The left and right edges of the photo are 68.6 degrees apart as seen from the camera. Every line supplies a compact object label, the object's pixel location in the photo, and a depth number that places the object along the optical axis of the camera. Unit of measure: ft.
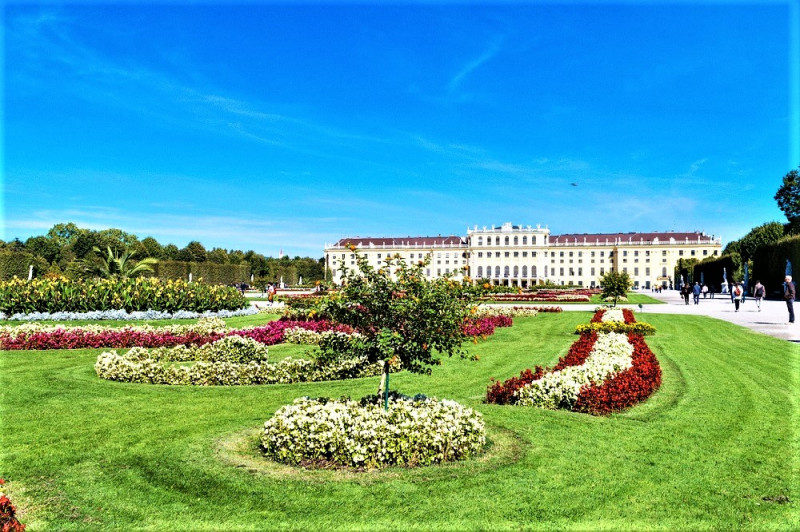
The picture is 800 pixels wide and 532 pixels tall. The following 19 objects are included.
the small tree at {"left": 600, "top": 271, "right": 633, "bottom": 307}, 82.17
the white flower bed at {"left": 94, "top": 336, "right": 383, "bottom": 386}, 31.68
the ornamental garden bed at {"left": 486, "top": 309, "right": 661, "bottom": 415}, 24.79
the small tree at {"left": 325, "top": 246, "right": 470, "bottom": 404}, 19.20
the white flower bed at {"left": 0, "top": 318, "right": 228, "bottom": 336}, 46.85
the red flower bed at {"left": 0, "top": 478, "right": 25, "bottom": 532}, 11.88
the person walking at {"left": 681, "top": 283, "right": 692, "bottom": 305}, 108.93
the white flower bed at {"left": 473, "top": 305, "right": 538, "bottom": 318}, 76.69
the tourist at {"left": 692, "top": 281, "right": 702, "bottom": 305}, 107.55
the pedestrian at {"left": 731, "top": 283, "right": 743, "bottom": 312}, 82.94
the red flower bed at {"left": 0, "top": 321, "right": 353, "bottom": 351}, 44.39
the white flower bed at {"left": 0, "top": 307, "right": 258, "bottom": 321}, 61.55
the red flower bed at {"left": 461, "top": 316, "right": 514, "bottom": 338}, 56.13
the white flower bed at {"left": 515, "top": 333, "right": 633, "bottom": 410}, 25.23
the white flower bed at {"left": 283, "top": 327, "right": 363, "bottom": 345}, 48.91
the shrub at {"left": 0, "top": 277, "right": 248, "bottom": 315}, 62.03
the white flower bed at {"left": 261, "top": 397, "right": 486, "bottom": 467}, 17.65
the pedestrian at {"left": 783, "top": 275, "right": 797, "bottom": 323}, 55.87
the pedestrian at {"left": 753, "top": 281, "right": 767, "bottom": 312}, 78.64
